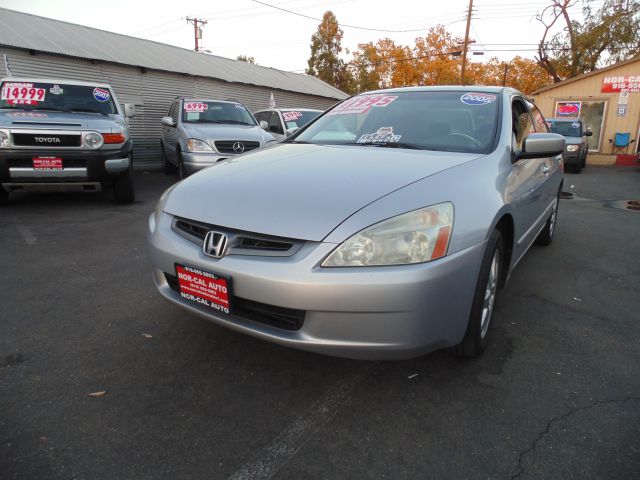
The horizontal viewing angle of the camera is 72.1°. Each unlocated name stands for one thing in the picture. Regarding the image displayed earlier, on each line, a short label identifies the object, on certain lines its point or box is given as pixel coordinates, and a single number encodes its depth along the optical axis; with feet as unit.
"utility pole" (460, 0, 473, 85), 85.66
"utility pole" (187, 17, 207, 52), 123.24
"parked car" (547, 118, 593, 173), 42.70
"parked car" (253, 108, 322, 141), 31.71
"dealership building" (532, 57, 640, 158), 57.52
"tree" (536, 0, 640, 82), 80.18
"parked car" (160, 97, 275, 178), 24.27
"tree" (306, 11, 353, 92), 140.15
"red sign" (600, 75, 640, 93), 57.16
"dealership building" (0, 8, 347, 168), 33.22
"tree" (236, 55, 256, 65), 193.12
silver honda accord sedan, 5.75
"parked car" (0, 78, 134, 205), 17.16
